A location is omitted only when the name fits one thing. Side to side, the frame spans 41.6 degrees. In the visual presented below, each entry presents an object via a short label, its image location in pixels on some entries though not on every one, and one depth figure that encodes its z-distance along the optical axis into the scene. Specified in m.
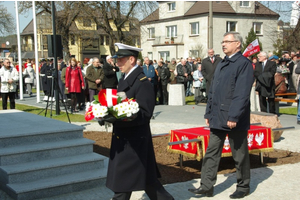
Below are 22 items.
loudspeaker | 13.65
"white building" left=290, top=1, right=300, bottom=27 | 23.46
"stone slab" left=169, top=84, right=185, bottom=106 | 17.86
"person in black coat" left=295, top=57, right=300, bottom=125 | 12.06
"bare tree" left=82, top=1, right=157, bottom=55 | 36.50
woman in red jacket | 15.13
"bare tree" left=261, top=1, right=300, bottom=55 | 20.92
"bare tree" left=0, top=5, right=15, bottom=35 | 54.42
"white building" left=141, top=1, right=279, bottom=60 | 52.53
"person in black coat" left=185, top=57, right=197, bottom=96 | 21.60
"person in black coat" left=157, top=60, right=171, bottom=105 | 18.60
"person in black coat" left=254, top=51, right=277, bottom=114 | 12.48
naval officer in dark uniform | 4.21
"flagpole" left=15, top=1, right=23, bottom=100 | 20.73
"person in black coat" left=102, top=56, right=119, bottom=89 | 12.52
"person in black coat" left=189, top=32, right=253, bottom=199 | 5.14
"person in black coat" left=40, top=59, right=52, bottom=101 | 18.72
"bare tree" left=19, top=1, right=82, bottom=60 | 37.19
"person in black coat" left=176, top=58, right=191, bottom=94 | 20.61
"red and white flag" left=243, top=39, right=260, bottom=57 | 12.54
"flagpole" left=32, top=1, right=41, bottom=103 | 19.45
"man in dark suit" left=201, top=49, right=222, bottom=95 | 13.98
